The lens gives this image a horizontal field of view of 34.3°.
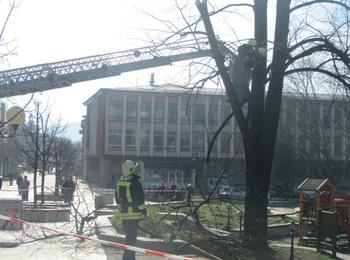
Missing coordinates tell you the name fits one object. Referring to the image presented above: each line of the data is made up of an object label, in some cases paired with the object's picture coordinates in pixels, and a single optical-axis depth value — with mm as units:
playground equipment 14145
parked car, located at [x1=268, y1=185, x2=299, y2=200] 55884
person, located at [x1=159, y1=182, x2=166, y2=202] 34781
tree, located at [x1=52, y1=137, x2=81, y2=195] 34006
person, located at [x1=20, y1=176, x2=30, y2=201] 29312
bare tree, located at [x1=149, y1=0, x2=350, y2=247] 11938
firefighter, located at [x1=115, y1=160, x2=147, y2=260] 9500
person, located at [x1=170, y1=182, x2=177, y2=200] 33262
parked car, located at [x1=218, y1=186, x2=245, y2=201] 49675
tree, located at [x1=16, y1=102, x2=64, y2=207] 25688
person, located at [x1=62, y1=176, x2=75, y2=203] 25802
